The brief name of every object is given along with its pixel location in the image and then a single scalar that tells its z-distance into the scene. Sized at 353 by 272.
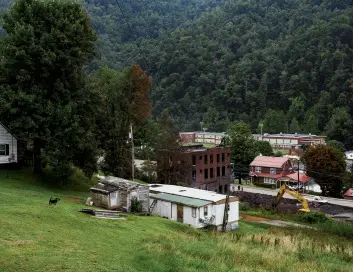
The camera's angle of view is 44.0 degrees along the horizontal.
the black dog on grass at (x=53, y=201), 24.36
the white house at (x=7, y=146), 34.94
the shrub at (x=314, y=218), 42.19
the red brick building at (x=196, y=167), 53.62
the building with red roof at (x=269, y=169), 76.75
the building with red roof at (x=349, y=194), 63.09
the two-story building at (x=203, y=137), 130.50
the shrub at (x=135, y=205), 30.02
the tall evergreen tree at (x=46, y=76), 33.12
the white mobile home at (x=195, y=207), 30.44
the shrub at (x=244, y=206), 48.42
